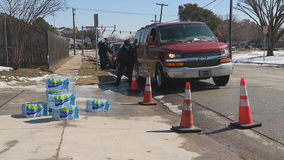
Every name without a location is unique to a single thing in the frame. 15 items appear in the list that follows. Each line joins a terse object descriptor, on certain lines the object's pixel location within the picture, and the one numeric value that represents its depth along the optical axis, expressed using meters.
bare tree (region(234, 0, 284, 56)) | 30.73
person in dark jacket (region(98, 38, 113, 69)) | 18.67
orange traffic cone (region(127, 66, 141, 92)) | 9.69
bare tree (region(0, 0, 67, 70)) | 13.20
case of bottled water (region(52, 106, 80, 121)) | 5.71
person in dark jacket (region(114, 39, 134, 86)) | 10.88
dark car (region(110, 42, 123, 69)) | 18.39
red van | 8.54
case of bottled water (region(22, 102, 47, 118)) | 5.91
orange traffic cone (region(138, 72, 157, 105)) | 7.67
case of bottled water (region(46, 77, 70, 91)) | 6.32
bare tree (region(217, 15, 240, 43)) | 64.75
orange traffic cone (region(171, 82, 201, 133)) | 5.16
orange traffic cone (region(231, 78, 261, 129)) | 5.23
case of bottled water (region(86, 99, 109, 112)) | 6.61
